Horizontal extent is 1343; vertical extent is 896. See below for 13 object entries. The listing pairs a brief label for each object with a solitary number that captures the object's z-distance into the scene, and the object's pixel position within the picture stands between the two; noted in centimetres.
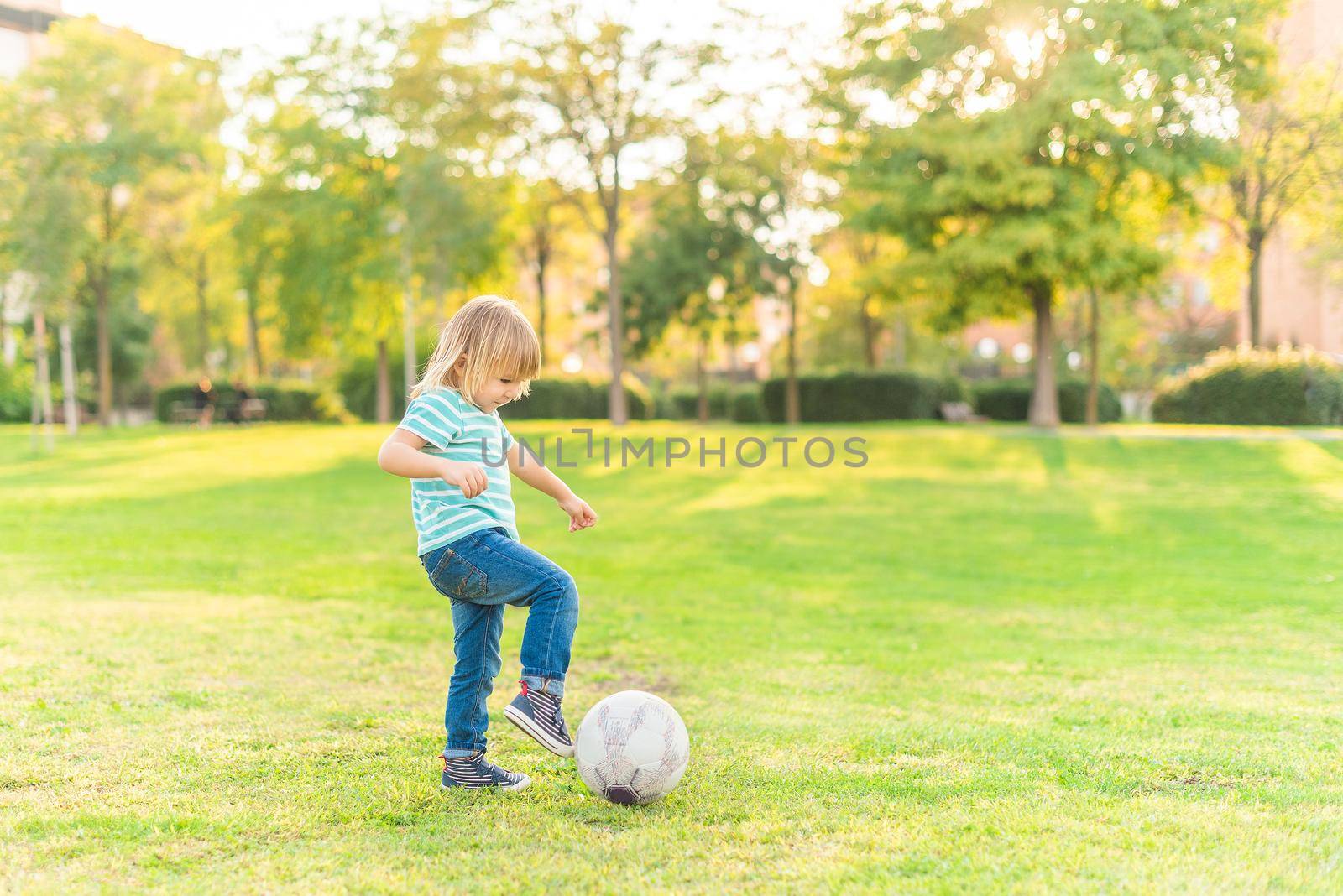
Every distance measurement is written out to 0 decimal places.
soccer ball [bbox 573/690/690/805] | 412
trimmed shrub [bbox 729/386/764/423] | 4425
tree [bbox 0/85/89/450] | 2548
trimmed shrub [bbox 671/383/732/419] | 4981
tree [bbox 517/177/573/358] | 4353
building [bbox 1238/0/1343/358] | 3719
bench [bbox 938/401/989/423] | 3994
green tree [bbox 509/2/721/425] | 2936
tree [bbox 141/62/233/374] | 4038
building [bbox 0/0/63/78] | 5075
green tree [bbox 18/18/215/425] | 3650
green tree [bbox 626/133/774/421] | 3812
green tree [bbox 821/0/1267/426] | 2572
